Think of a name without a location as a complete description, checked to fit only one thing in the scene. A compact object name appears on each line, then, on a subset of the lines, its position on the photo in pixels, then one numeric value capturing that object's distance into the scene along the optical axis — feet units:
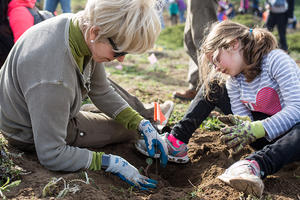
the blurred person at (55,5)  15.44
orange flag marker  7.62
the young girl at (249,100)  6.34
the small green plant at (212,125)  10.10
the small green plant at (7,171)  6.19
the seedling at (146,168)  7.57
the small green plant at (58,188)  5.70
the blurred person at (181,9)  43.28
